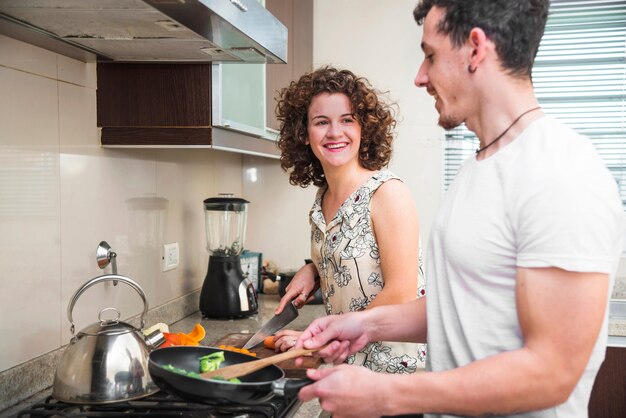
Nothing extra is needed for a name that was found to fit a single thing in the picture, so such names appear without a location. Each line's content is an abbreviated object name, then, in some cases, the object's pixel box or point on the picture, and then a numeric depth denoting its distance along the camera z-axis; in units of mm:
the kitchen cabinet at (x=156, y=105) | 1757
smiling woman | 1667
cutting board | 1629
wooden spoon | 1057
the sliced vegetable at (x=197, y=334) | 1731
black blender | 2305
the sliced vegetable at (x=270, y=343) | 1803
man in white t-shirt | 822
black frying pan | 999
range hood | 1188
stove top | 1263
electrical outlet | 2230
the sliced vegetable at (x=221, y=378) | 1050
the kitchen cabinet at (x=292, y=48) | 2402
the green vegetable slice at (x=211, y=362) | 1197
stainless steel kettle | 1272
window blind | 2746
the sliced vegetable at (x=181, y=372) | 1001
